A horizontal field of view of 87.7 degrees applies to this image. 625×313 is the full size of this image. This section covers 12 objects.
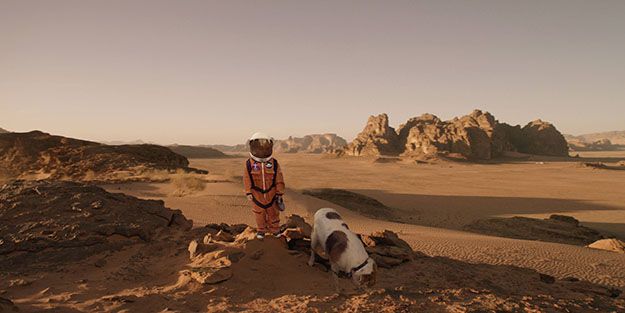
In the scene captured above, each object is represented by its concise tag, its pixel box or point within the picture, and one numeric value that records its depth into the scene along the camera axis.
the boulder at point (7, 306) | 3.36
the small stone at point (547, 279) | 5.05
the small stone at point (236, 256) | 4.58
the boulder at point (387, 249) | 5.21
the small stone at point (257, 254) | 4.71
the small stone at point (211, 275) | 4.16
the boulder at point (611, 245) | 8.29
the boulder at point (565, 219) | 13.19
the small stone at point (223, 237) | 5.67
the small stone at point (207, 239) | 5.55
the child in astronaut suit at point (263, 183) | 5.64
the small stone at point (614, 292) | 4.73
